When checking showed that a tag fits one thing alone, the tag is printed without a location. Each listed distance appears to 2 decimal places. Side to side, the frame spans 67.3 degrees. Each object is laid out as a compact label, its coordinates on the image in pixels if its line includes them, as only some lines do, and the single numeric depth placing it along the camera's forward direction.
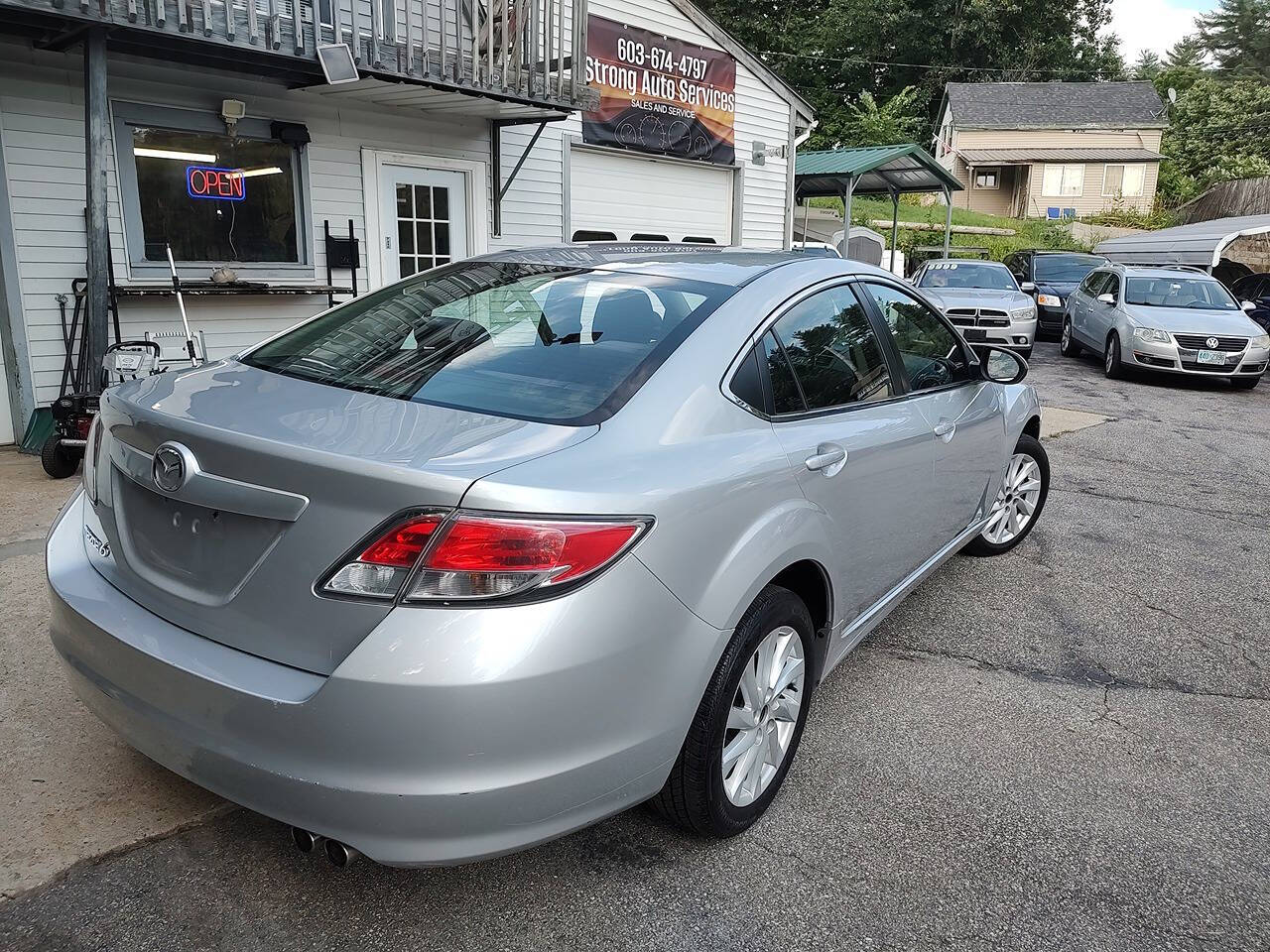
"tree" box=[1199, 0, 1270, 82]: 60.41
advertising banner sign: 10.95
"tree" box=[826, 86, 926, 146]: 37.72
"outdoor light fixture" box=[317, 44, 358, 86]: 6.81
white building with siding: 6.67
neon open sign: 7.50
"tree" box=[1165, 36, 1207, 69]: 64.69
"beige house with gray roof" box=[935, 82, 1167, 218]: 41.59
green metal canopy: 15.74
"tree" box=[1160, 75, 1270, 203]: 40.19
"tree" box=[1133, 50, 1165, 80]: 62.66
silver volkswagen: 11.74
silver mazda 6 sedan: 1.85
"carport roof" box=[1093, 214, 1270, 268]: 17.31
